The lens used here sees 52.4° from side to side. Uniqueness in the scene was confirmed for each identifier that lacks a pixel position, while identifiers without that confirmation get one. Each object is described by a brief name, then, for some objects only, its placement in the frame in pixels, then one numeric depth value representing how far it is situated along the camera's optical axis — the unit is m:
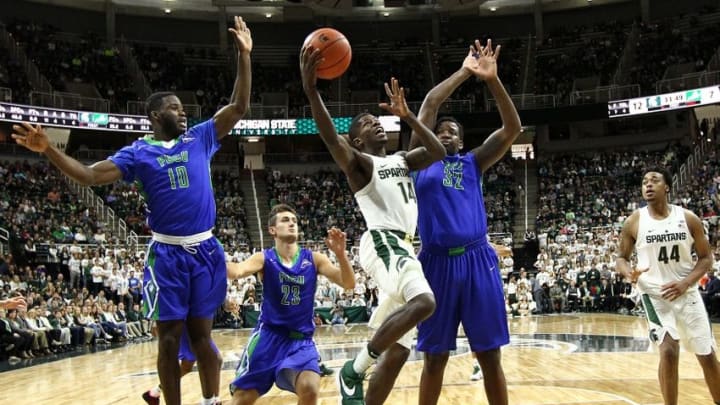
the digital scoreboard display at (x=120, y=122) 27.61
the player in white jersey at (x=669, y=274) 5.82
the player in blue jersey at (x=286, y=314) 5.07
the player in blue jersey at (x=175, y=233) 4.75
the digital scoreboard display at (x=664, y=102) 28.52
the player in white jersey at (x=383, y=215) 4.59
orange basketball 5.38
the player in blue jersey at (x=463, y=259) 4.98
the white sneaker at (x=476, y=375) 9.07
